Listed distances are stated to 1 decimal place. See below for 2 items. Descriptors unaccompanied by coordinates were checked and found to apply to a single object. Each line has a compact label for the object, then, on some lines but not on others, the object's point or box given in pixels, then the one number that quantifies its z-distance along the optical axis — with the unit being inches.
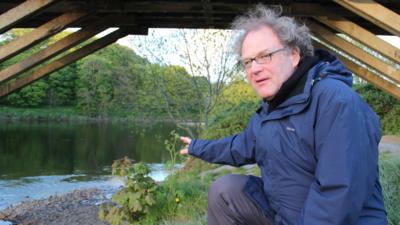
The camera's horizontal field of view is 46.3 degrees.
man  67.0
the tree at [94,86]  2266.2
